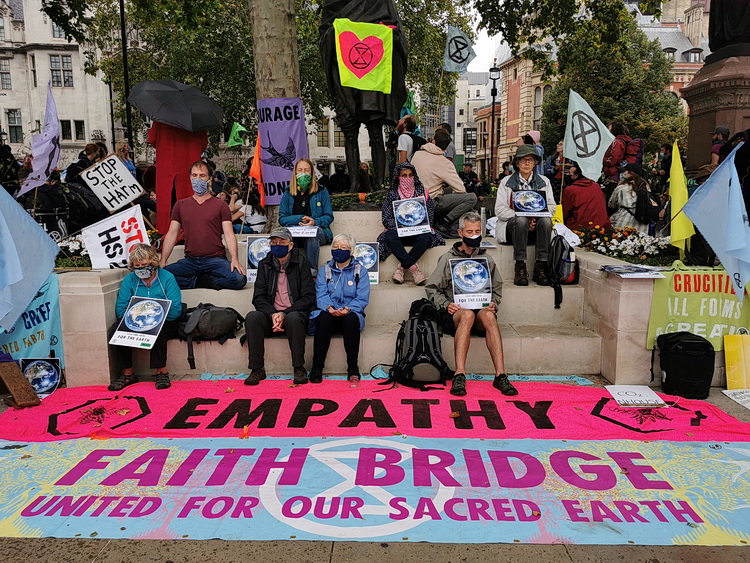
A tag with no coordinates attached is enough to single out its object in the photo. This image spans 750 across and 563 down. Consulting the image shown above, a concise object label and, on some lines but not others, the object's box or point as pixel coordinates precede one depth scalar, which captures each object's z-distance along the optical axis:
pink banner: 4.76
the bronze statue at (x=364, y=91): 8.52
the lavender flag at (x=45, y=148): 6.88
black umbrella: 8.32
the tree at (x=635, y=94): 40.41
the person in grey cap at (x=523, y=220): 6.94
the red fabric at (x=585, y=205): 8.39
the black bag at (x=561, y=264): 6.73
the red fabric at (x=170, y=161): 8.59
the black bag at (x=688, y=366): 5.45
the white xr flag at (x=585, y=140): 7.55
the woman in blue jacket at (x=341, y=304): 5.88
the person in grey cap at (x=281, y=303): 5.86
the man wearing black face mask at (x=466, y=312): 5.67
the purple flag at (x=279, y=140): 8.23
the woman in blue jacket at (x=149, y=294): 5.79
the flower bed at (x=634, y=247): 7.20
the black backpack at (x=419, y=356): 5.69
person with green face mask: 7.15
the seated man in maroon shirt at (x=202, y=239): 6.72
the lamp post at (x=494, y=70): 28.60
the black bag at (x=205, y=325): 6.08
